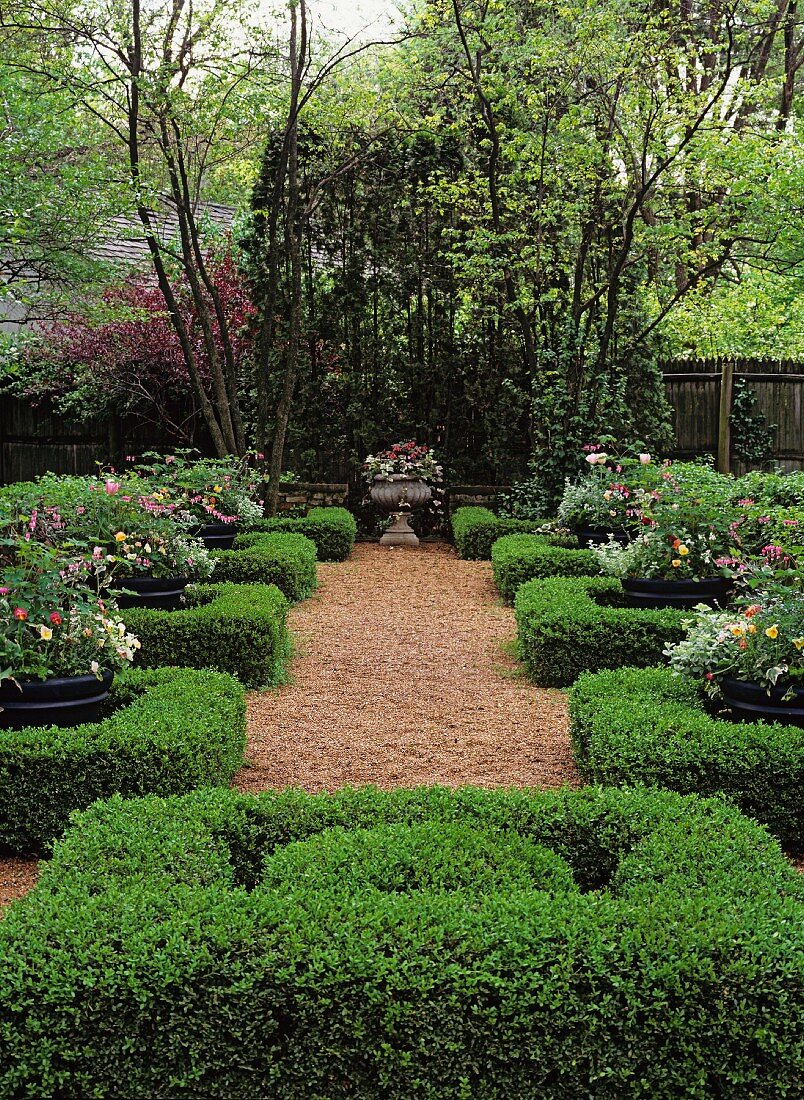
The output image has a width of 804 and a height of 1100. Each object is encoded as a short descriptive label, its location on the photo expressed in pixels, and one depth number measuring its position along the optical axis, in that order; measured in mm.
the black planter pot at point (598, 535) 8656
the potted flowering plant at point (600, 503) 7996
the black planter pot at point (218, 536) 8594
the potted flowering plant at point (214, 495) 8281
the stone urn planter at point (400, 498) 12008
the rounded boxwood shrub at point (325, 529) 10023
